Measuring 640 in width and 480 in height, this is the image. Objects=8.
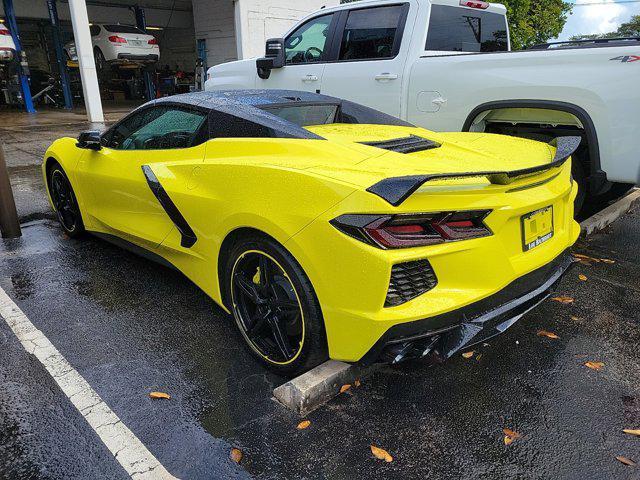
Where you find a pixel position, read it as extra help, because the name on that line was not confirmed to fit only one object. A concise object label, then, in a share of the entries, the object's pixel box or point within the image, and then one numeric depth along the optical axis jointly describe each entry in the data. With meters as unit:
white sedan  17.94
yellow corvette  2.13
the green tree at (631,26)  38.69
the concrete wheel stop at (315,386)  2.46
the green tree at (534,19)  19.88
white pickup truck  3.70
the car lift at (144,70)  20.86
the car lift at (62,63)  17.95
